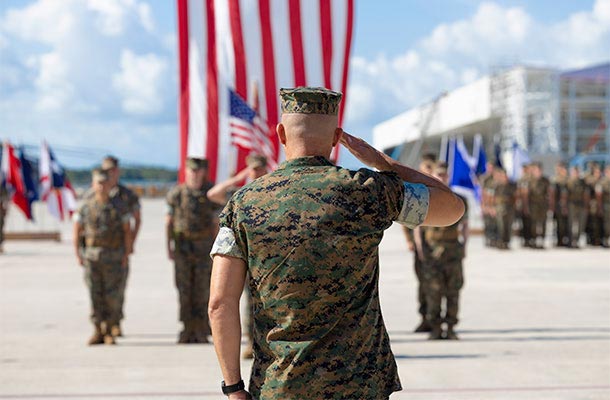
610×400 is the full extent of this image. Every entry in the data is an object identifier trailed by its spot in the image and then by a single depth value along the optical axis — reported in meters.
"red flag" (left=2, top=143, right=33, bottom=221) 22.95
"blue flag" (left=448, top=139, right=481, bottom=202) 19.94
